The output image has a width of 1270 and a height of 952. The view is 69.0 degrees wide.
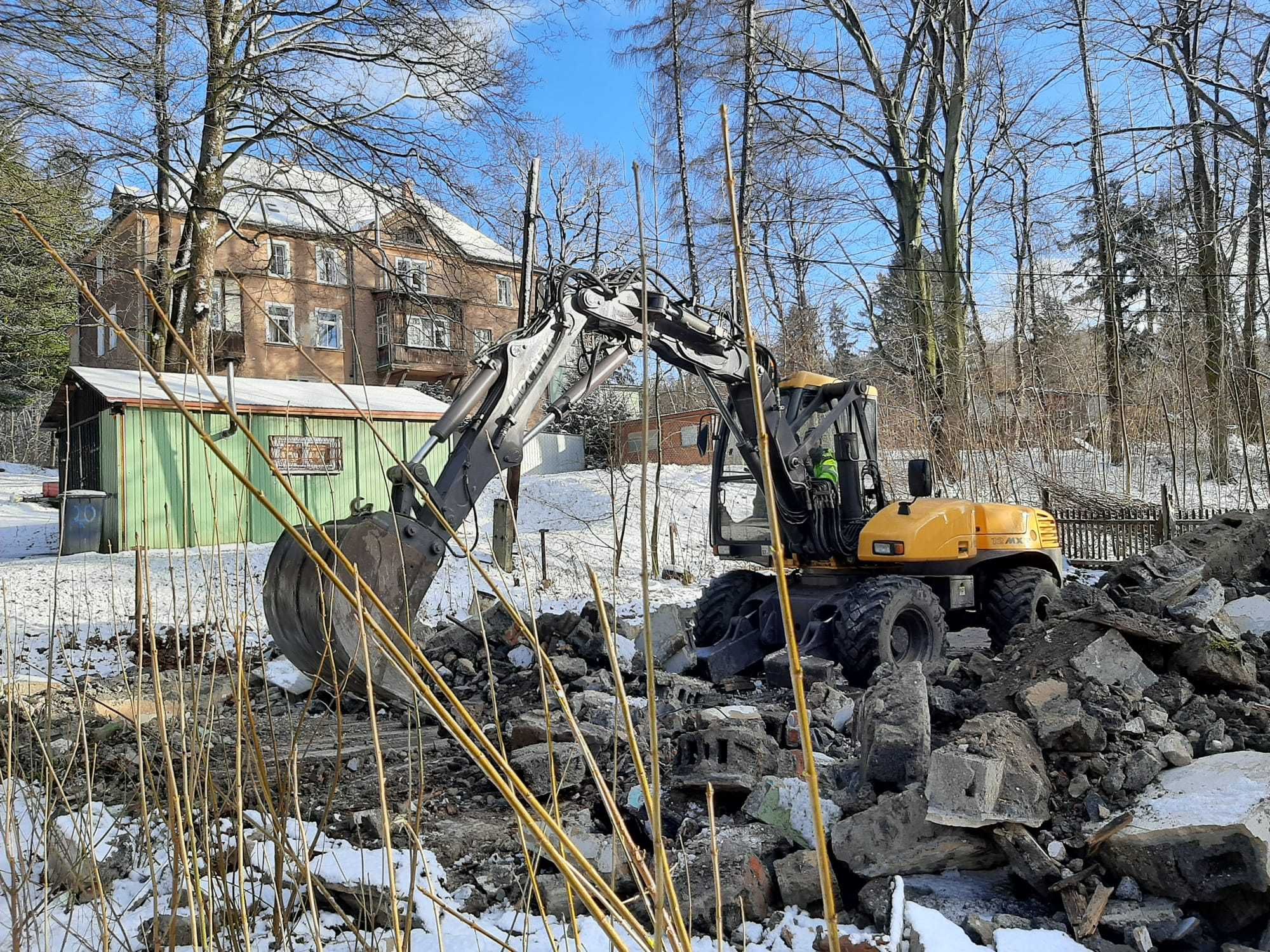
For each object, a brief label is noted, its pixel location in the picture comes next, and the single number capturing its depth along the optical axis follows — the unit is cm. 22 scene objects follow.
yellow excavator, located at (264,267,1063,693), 515
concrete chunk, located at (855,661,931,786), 385
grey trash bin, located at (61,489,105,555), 1423
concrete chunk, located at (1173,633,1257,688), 495
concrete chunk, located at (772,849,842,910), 327
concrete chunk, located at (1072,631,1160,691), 502
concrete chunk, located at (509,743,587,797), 432
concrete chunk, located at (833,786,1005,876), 340
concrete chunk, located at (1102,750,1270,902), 294
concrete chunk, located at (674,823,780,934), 322
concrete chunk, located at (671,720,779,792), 420
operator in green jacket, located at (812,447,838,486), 740
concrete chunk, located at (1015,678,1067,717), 454
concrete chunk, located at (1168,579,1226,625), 588
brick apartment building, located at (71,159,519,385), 1523
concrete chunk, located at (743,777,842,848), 362
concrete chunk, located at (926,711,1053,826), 336
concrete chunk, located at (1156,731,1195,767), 384
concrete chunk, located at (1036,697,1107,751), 395
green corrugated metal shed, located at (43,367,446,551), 1479
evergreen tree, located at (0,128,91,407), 1231
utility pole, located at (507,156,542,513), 1265
